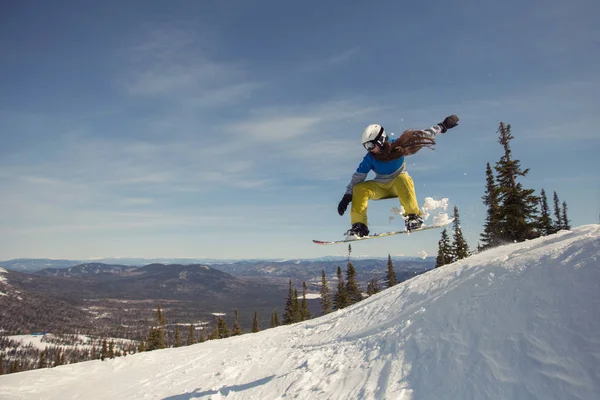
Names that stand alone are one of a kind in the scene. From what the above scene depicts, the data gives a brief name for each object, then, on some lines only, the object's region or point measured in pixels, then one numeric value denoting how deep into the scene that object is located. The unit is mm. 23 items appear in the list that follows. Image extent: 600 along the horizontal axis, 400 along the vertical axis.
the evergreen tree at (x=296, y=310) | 48562
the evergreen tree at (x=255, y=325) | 53081
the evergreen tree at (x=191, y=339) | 58656
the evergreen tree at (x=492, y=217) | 26848
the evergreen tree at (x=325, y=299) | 49125
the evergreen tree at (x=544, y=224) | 24550
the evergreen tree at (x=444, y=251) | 38888
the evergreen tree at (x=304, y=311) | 50131
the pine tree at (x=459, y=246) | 36612
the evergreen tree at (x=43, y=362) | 77350
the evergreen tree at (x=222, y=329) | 51812
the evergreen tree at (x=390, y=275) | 49344
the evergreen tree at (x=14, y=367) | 74812
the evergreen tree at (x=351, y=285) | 46438
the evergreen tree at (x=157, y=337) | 51406
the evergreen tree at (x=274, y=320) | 58822
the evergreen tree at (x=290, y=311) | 48625
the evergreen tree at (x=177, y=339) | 56669
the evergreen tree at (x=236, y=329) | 50400
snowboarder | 7523
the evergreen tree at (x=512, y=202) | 24375
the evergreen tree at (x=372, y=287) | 48688
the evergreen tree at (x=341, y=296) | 45219
